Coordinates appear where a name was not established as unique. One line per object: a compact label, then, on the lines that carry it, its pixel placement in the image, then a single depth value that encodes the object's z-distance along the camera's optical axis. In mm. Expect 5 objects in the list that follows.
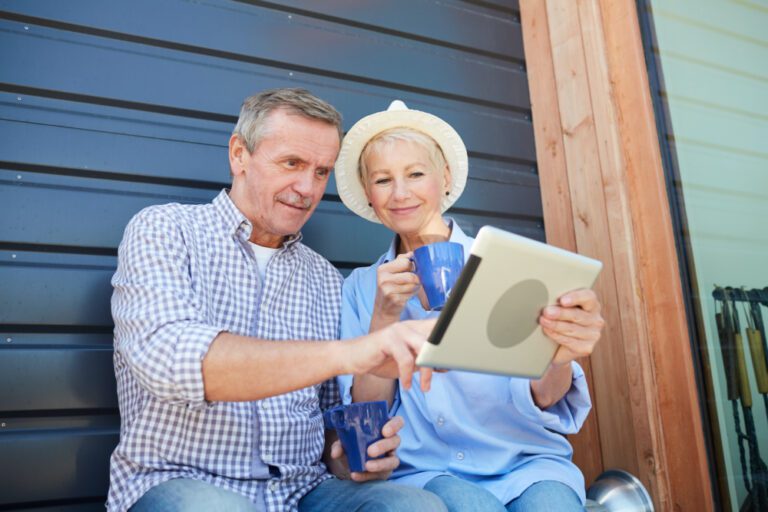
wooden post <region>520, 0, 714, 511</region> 2719
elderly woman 1872
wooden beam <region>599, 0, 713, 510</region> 2686
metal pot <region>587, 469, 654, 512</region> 2242
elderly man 1532
